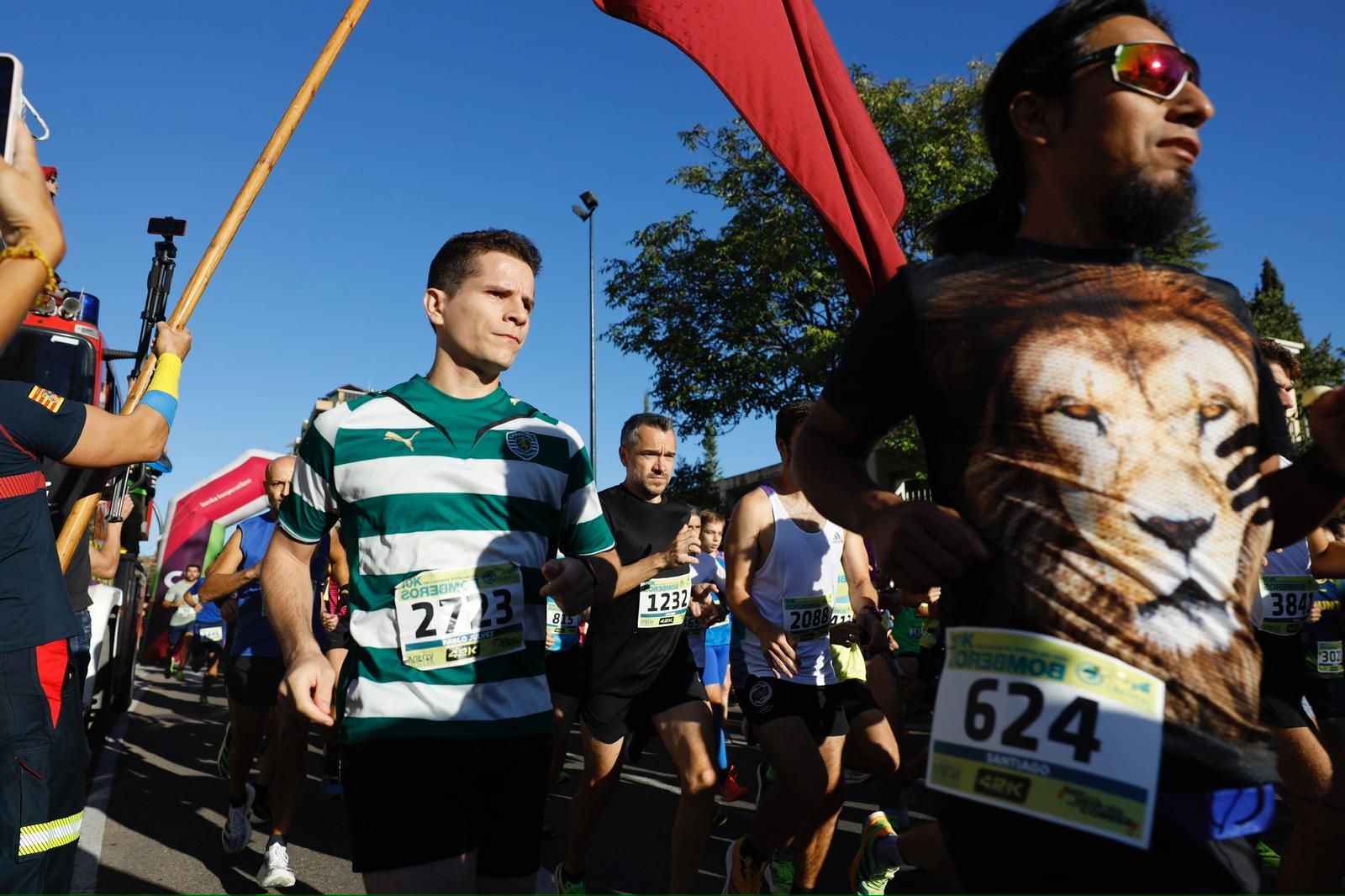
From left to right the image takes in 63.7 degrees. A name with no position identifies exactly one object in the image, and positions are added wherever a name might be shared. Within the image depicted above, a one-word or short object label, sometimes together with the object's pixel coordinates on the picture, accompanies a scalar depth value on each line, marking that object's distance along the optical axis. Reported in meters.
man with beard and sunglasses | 1.55
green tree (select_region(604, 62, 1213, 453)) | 22.39
